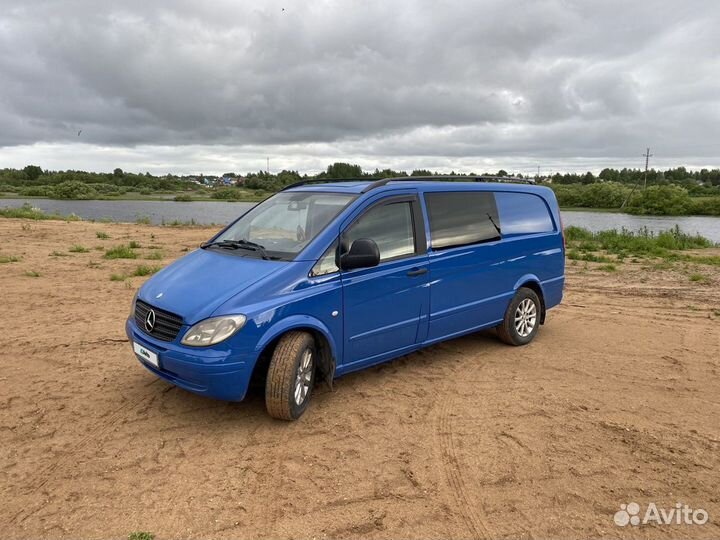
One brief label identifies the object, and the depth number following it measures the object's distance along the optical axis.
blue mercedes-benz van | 3.60
